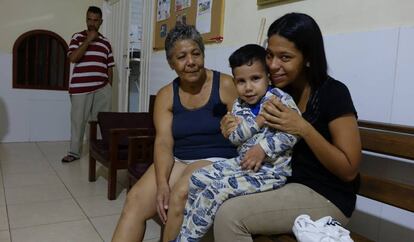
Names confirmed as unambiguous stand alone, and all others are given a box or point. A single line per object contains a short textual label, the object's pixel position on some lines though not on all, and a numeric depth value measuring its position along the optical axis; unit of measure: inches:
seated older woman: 59.2
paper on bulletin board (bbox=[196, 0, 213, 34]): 112.2
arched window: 189.3
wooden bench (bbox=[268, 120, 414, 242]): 49.3
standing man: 154.5
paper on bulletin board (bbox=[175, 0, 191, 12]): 123.9
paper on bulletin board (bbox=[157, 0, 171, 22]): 137.8
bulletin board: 108.1
